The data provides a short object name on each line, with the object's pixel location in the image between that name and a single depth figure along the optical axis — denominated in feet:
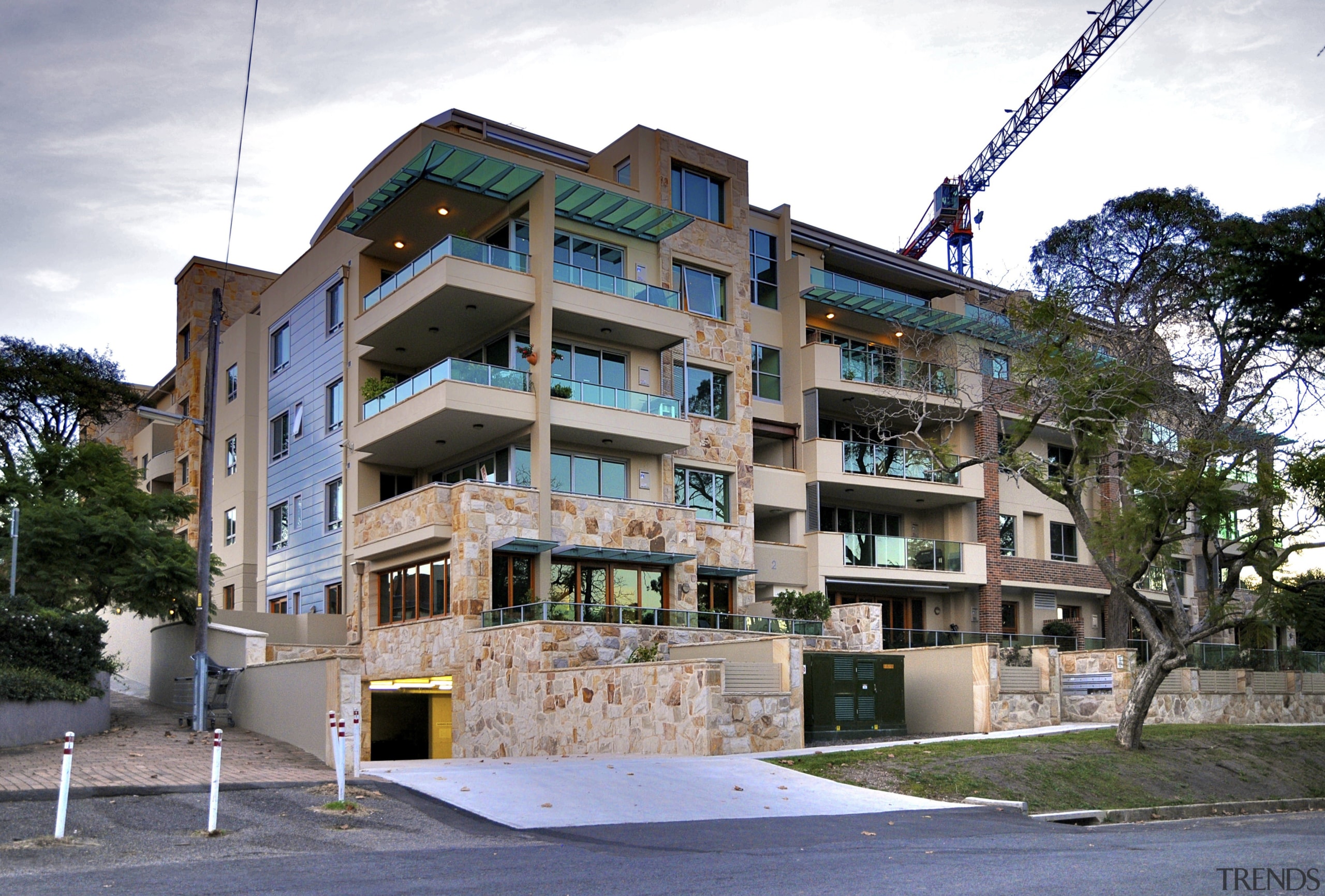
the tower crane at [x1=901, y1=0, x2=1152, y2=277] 190.08
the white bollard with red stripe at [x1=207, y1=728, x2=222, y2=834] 39.96
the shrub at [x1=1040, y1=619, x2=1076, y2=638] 138.31
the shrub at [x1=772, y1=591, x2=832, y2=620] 106.83
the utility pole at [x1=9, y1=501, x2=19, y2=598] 76.05
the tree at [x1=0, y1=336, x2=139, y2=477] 152.76
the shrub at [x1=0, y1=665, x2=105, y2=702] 60.49
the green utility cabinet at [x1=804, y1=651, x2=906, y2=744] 82.38
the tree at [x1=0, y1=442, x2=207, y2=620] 87.97
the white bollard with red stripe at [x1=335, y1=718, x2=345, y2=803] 45.70
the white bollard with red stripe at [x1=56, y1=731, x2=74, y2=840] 36.60
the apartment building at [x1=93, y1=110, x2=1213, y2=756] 98.78
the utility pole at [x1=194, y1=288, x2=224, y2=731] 72.23
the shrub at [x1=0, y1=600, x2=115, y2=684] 65.36
